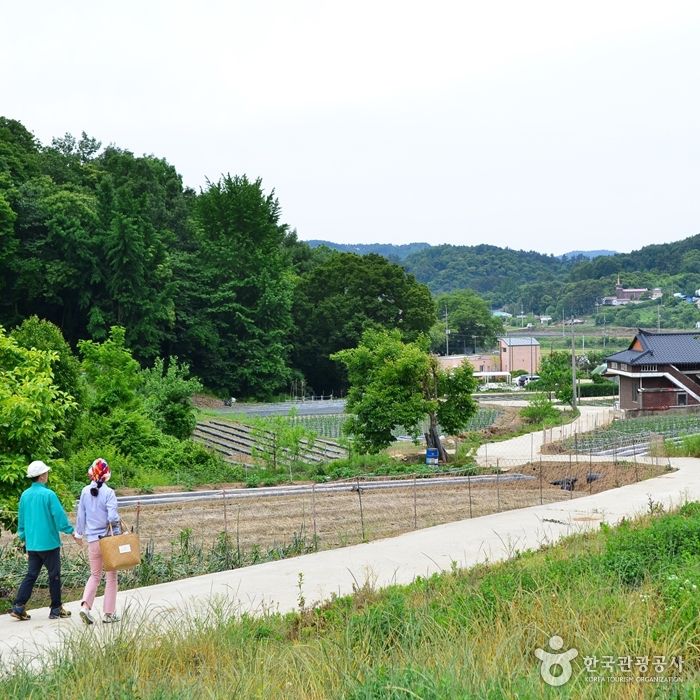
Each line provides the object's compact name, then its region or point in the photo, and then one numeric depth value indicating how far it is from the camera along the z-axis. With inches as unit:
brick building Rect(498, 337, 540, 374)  3759.8
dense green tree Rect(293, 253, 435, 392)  2273.6
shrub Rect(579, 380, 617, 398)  2442.2
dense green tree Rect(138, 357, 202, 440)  1125.1
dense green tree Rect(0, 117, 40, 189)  1887.3
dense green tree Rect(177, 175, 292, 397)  1999.3
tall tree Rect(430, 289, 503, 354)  4247.0
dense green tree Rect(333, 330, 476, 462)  1050.7
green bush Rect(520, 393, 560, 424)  1644.9
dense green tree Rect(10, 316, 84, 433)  946.7
